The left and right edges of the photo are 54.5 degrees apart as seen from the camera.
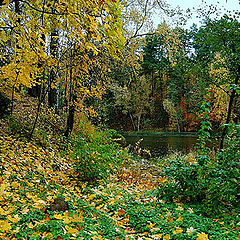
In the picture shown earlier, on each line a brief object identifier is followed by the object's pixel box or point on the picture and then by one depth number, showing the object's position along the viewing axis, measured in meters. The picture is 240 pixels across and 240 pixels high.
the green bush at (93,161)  4.36
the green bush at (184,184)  3.32
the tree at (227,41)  5.93
